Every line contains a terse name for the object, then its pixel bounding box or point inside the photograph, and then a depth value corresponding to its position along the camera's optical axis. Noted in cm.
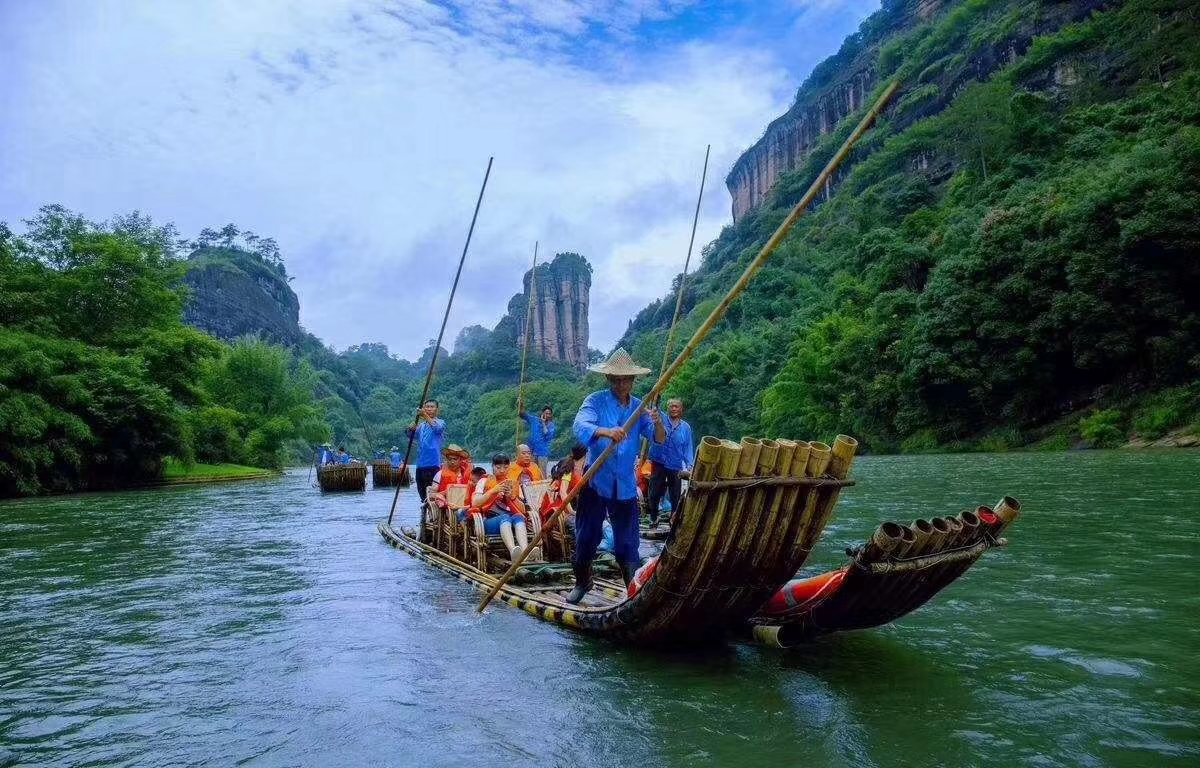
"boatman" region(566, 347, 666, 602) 489
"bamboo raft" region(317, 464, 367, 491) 2347
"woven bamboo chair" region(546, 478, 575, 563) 769
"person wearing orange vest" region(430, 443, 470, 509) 857
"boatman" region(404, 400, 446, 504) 987
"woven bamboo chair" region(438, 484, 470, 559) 803
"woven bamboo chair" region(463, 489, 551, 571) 726
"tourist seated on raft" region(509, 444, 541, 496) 818
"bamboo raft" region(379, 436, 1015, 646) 370
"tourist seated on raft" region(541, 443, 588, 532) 734
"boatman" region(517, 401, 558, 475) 1139
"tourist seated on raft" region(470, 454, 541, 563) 732
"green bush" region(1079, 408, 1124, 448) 2395
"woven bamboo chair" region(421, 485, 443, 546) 863
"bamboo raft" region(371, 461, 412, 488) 2659
